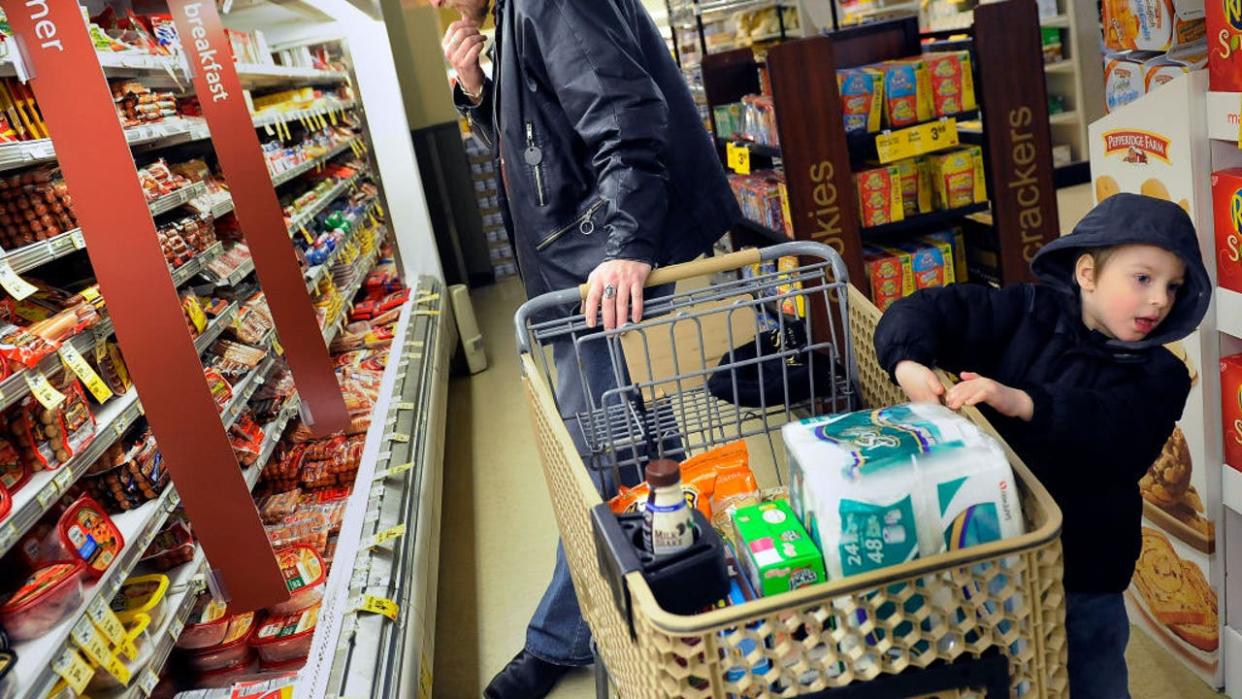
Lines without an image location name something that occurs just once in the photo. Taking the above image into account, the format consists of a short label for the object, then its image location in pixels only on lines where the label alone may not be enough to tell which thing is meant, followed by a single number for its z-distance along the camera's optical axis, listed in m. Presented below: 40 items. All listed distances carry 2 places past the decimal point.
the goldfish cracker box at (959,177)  3.91
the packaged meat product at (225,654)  2.58
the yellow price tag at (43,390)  1.99
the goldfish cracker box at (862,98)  3.81
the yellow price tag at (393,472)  3.17
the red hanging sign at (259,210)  2.84
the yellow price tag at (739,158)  4.70
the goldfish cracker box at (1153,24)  2.05
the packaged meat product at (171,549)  2.56
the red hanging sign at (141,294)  1.90
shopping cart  1.05
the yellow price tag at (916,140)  3.86
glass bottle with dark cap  1.14
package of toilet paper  1.10
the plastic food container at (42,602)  1.90
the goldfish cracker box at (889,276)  4.02
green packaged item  1.15
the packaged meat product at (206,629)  2.59
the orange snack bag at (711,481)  1.58
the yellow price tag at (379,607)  2.42
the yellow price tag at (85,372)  2.17
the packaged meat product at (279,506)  3.39
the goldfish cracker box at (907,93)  3.80
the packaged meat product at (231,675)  2.57
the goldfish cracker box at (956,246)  4.14
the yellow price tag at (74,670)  1.85
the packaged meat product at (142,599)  2.28
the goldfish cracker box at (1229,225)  1.83
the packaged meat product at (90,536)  2.07
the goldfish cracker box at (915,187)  3.99
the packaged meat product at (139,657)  2.07
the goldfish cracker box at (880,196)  3.95
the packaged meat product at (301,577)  2.79
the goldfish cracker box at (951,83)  3.79
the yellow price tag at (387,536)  2.73
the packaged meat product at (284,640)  2.61
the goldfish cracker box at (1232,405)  1.95
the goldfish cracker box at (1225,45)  1.72
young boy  1.43
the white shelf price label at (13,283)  2.01
